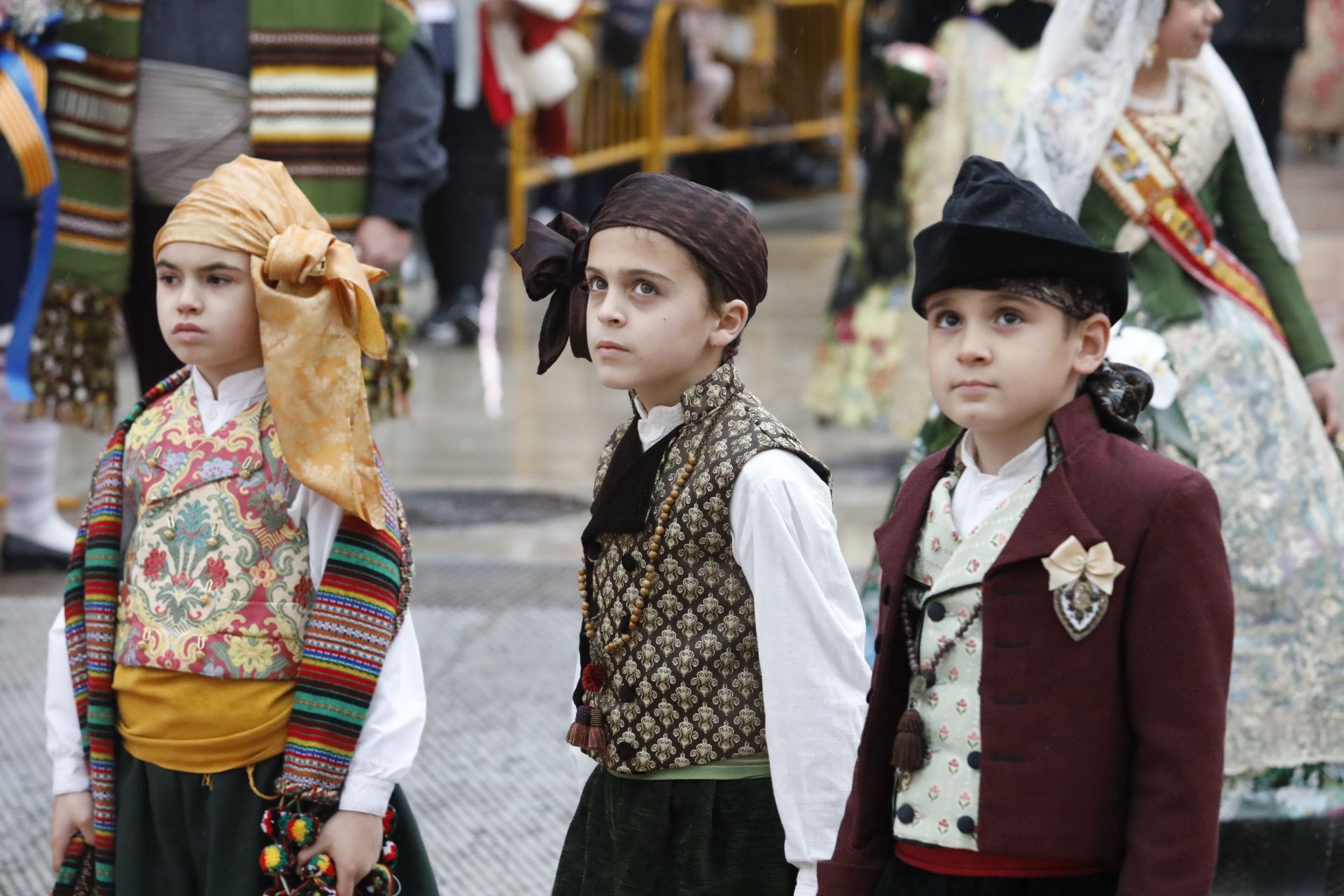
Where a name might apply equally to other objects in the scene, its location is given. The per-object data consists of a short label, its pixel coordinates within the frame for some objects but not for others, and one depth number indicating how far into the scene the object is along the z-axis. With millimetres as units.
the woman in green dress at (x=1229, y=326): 7500
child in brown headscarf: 4785
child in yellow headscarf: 5348
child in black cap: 4125
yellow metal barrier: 25937
